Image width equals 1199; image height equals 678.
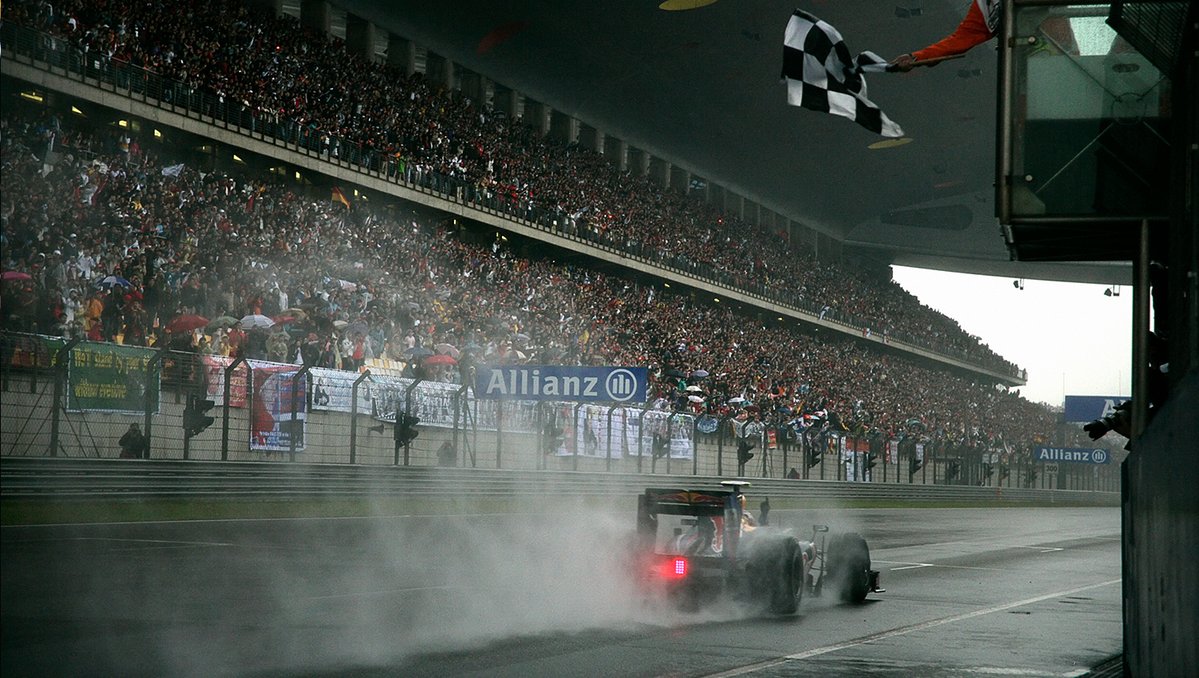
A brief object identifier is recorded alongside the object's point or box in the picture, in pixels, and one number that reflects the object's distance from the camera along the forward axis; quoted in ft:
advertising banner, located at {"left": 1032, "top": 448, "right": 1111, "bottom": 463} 222.69
